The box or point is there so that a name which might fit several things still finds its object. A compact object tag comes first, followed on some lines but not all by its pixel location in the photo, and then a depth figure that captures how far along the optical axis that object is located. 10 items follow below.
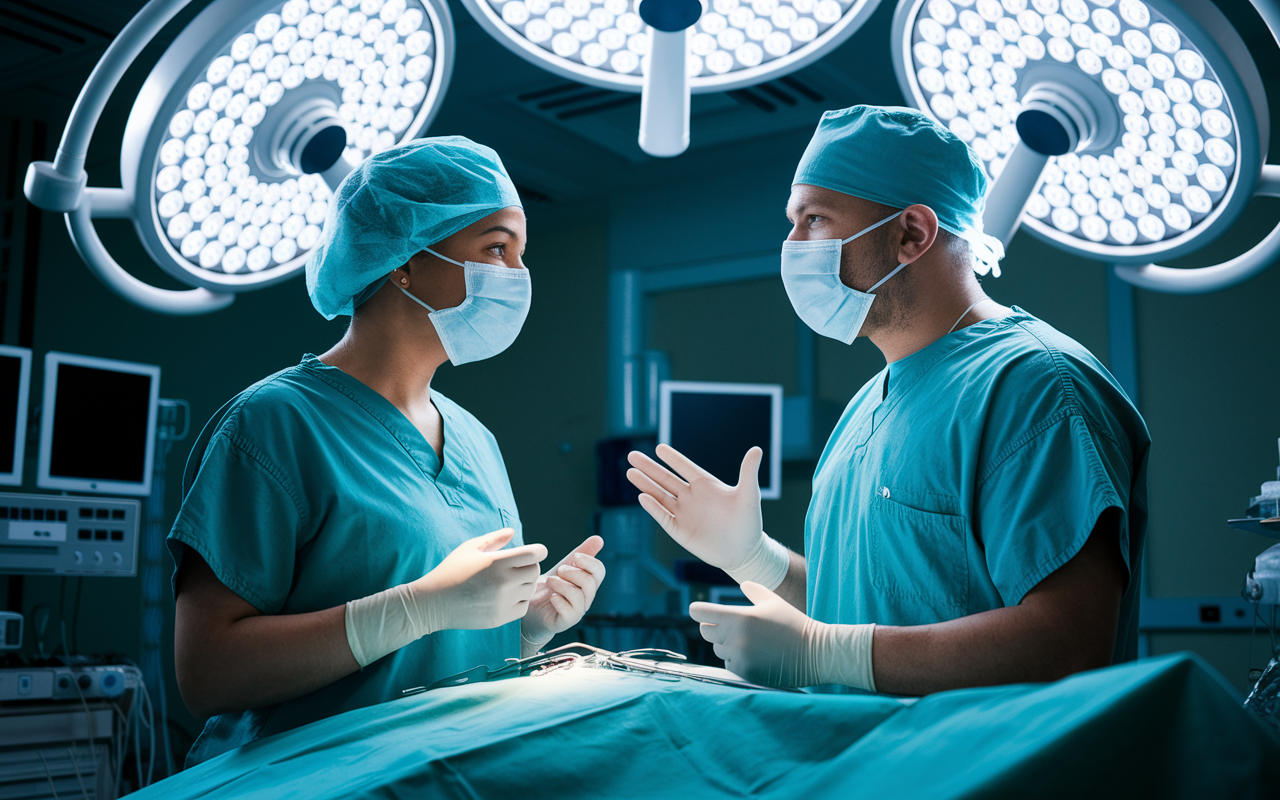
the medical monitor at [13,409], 3.27
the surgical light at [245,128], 1.21
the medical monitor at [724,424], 4.12
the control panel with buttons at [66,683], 2.66
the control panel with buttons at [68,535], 3.07
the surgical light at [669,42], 1.19
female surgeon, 1.19
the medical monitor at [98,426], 3.35
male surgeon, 1.08
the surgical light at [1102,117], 1.28
